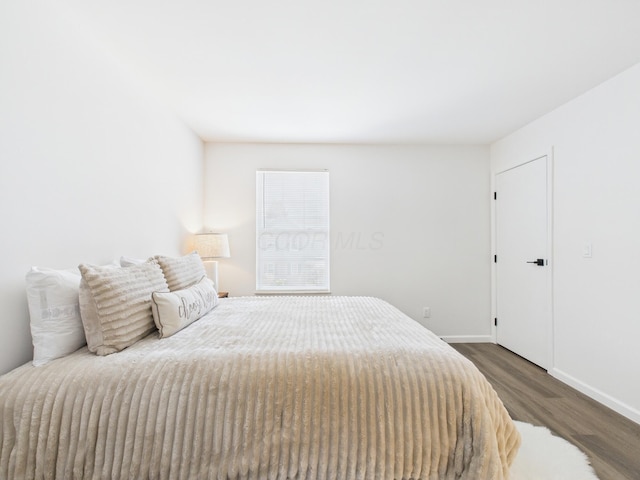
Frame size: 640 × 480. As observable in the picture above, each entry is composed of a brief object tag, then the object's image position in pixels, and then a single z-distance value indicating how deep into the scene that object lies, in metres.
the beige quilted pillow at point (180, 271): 2.01
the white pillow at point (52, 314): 1.32
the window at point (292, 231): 3.72
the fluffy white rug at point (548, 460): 1.55
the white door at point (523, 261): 2.96
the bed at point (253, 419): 1.12
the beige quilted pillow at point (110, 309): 1.37
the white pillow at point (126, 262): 1.93
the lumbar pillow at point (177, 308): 1.59
